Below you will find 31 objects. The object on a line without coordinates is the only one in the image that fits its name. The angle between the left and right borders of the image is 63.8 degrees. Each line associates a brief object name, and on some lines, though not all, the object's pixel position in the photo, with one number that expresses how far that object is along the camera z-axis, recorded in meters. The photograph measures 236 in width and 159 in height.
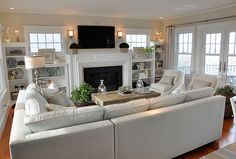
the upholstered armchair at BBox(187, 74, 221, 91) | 4.40
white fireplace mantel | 5.77
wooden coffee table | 3.92
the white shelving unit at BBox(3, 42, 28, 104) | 5.28
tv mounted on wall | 6.02
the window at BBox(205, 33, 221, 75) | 5.56
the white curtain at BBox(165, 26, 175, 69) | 6.92
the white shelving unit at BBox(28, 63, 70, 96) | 5.68
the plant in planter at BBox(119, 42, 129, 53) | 6.52
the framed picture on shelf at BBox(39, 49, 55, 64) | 5.61
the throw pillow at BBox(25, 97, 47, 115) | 2.13
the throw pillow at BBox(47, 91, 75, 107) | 3.09
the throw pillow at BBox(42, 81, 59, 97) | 3.29
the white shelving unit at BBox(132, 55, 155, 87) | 6.88
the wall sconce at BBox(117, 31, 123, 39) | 6.54
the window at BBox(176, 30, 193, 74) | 6.47
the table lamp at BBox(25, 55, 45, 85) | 3.46
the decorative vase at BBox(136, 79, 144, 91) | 4.96
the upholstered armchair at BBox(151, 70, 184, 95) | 5.46
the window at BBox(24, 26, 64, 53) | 5.52
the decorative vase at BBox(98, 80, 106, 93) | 4.60
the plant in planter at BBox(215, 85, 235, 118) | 4.10
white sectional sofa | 1.82
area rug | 2.63
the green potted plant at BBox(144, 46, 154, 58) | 6.69
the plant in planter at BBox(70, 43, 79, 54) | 5.80
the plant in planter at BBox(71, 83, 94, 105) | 3.99
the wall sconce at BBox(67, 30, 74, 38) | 5.83
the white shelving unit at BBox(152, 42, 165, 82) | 7.27
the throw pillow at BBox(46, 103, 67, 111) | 2.48
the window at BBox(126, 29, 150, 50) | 6.84
